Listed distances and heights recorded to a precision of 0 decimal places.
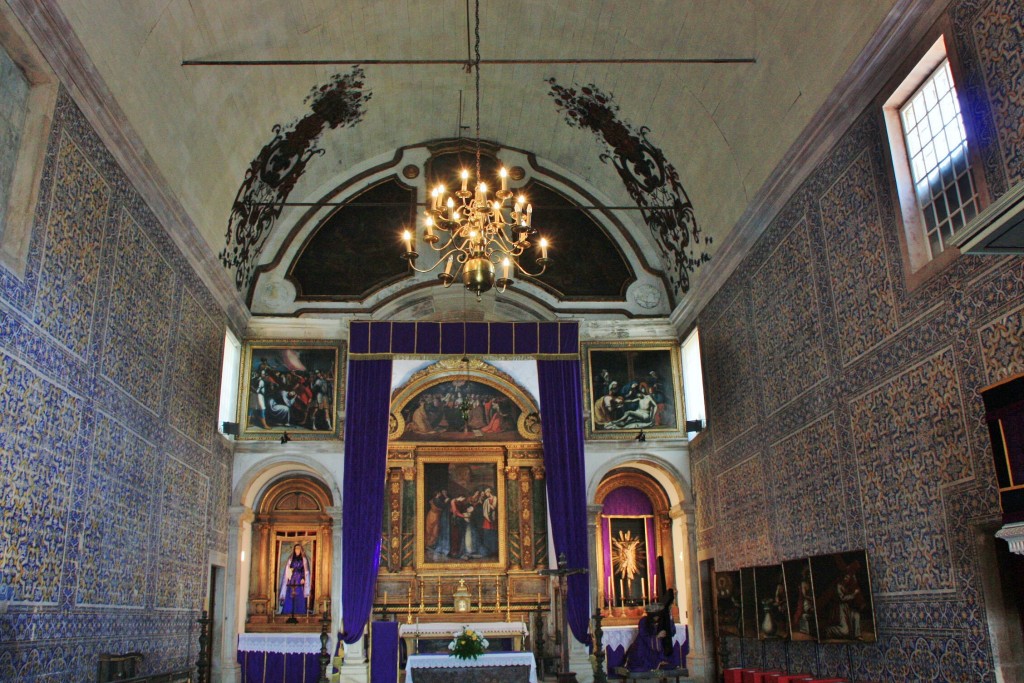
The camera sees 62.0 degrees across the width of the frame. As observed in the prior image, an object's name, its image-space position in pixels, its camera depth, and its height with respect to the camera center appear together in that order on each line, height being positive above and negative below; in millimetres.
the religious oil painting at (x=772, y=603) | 10609 -185
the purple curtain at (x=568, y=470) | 13727 +2030
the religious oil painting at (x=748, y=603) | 11539 -189
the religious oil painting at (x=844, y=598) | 8664 -122
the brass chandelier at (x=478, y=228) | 8352 +3741
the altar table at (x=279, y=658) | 15164 -954
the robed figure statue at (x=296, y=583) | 17484 +361
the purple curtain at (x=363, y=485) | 13930 +1851
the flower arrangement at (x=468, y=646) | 11828 -665
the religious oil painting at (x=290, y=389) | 15445 +3758
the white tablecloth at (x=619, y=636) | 16469 -824
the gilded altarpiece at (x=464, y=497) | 16781 +1954
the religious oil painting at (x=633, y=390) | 15914 +3637
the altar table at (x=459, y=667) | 11812 -938
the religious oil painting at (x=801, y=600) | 9773 -144
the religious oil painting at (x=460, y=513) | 17094 +1633
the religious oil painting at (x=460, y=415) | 17703 +3652
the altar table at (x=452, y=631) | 15297 -597
